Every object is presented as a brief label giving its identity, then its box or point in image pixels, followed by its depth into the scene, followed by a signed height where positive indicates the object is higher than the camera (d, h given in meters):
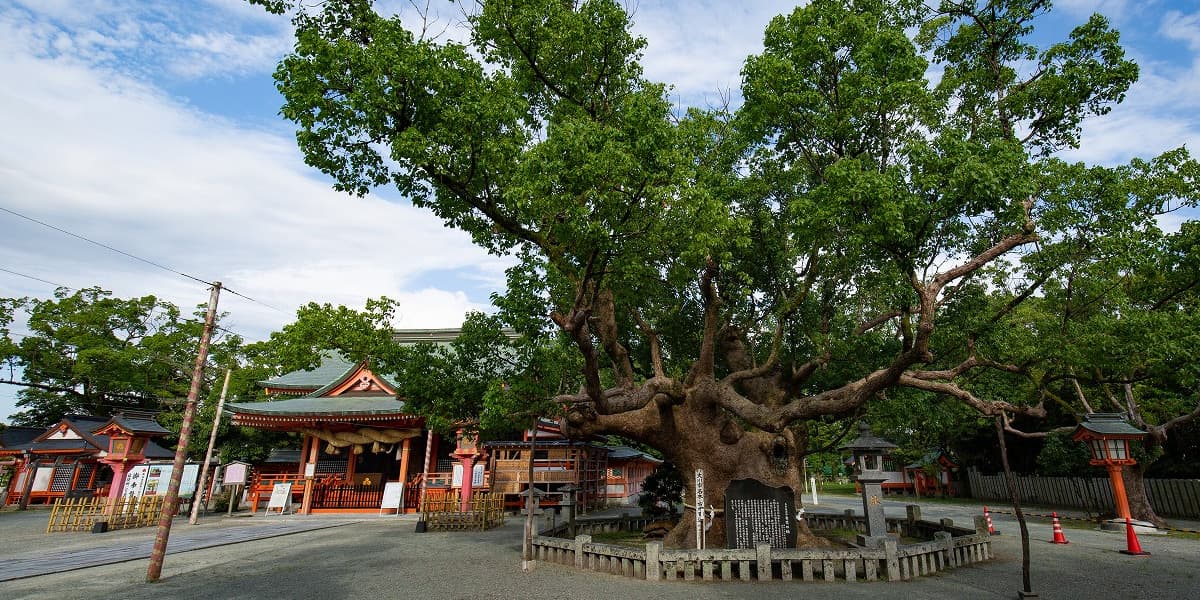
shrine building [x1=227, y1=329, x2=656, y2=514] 18.50 -0.16
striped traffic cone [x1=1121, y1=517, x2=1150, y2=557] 10.66 -1.51
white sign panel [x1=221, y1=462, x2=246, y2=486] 19.09 -0.99
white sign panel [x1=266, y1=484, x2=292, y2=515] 19.30 -1.83
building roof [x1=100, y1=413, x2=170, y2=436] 18.67 +0.62
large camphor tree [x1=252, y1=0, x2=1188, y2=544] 8.05 +4.45
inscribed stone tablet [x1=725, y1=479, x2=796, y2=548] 10.02 -1.05
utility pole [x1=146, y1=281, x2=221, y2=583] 8.69 -0.22
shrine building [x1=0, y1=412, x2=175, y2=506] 24.70 -0.88
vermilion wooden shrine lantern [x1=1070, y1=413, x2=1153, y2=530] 14.48 +0.59
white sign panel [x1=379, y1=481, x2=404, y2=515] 19.20 -1.64
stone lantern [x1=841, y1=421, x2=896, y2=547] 10.14 -0.28
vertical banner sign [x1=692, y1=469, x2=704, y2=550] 9.91 -0.92
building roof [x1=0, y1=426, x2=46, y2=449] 28.41 +0.20
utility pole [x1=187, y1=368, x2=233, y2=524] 17.71 -0.98
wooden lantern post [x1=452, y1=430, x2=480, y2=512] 17.80 -0.30
